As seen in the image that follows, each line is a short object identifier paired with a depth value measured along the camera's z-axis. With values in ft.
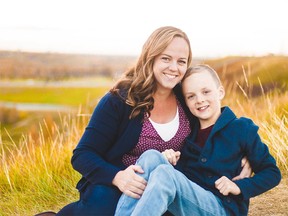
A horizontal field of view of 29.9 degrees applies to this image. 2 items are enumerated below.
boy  8.05
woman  9.22
